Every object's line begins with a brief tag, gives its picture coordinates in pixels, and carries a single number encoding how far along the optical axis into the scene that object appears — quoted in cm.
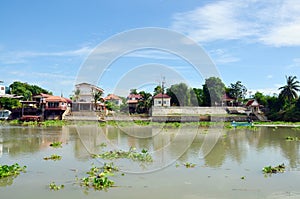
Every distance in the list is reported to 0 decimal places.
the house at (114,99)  6458
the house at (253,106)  5256
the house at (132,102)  5924
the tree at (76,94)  5504
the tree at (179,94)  5700
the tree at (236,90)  6724
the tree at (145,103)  5247
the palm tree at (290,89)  5138
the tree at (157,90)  6222
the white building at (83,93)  5431
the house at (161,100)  5756
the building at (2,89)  7210
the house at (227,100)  6001
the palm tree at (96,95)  5188
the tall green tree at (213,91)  5966
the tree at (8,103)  5088
